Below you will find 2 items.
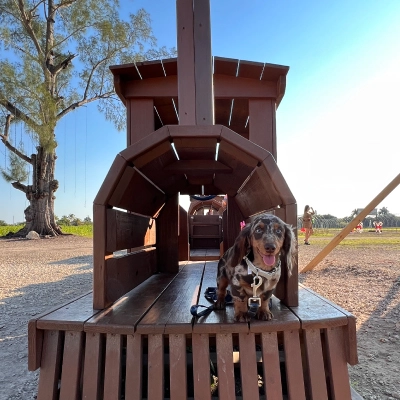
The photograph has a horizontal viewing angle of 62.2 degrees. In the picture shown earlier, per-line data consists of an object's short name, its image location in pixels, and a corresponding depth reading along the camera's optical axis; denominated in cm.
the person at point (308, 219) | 1320
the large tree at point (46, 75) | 1712
